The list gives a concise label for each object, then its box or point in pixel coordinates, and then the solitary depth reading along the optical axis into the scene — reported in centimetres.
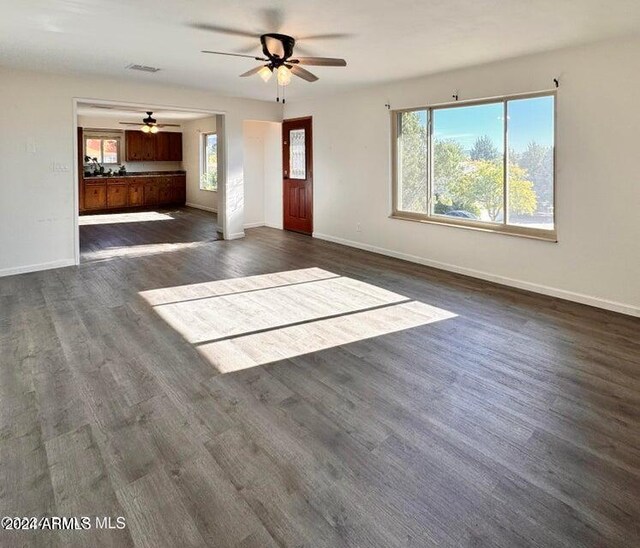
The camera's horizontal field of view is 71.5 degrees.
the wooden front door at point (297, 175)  825
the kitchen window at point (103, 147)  1223
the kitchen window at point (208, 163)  1197
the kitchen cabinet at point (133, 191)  1170
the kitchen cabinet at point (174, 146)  1302
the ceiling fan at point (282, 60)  403
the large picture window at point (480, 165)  490
